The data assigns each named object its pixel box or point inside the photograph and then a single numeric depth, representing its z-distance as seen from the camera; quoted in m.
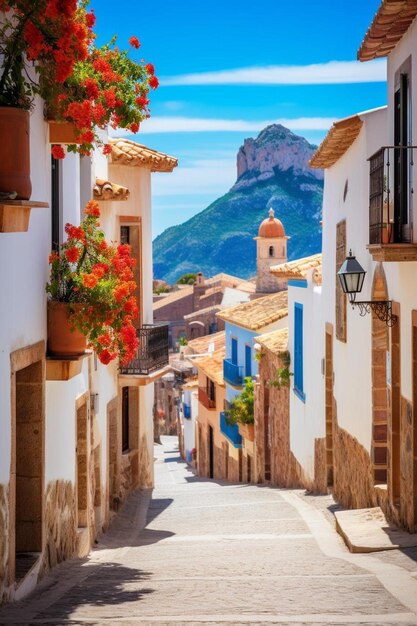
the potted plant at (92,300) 10.08
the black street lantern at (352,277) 12.77
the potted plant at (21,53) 7.30
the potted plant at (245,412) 29.19
